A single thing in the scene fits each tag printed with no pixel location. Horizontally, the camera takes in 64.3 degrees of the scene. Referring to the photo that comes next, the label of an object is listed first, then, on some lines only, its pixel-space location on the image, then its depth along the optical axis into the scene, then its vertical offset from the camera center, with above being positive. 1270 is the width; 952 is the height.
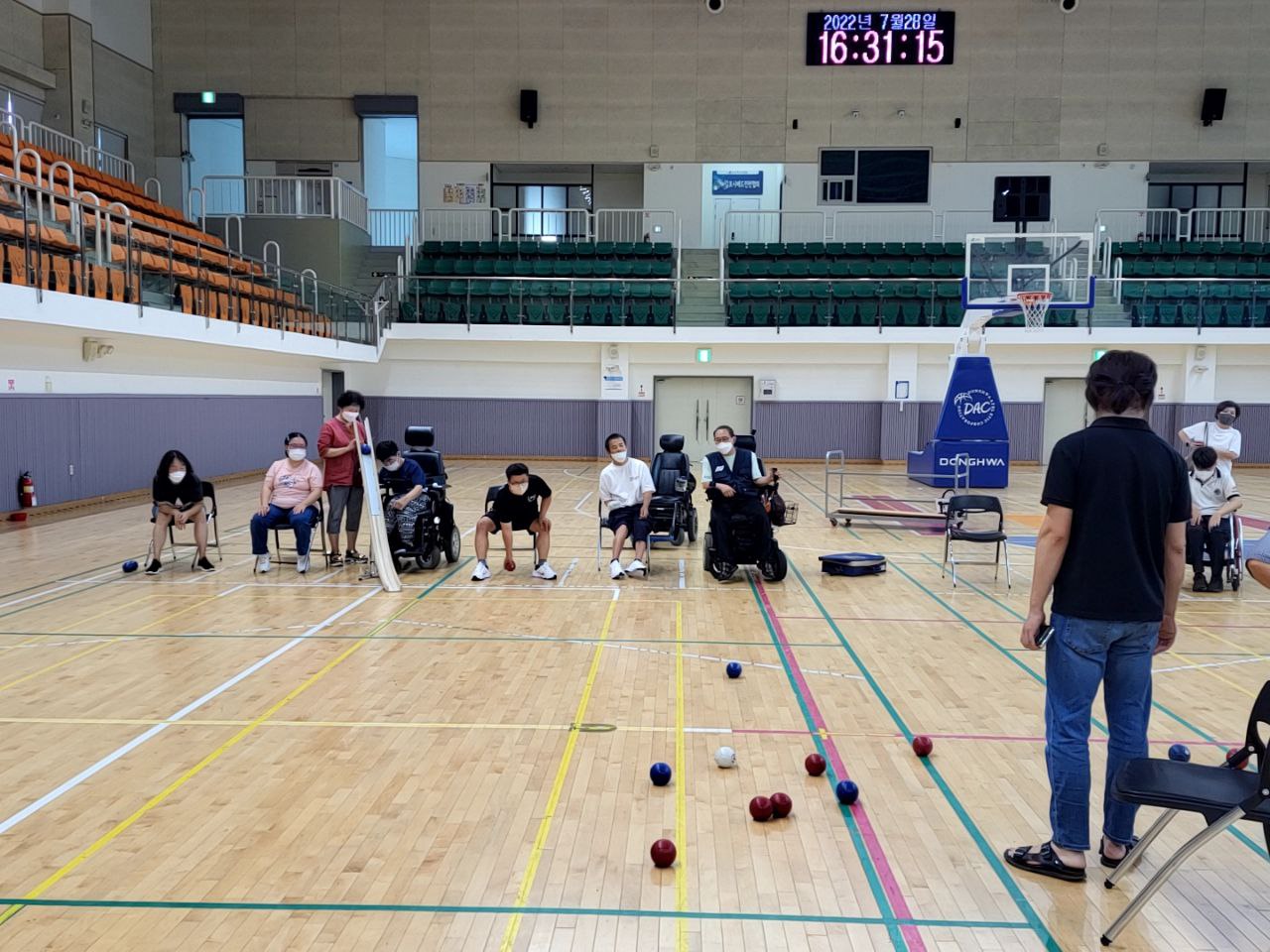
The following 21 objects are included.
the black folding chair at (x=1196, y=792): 3.08 -1.20
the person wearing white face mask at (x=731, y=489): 9.70 -0.80
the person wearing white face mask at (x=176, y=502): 10.05 -1.02
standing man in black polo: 3.48 -0.53
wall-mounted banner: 28.61 +6.34
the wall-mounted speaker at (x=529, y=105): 27.30 +8.10
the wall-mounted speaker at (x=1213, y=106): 26.48 +8.08
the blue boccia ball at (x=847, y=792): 4.54 -1.72
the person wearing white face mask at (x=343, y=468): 9.98 -0.67
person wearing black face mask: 9.27 -0.20
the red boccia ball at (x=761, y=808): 4.34 -1.72
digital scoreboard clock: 26.81 +9.81
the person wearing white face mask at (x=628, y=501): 10.20 -0.98
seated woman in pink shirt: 10.12 -1.01
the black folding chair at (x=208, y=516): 10.20 -1.21
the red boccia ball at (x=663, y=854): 3.88 -1.72
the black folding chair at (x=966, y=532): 9.97 -1.21
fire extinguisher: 13.98 -1.29
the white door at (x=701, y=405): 26.11 +0.07
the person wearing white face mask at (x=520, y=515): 9.85 -1.10
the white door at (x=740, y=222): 28.30 +5.24
